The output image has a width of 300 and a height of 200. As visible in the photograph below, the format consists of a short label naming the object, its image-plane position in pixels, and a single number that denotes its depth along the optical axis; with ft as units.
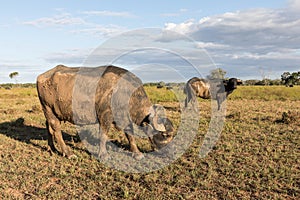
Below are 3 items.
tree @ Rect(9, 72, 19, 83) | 284.20
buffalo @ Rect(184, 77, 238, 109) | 59.16
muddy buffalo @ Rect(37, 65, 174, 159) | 26.21
